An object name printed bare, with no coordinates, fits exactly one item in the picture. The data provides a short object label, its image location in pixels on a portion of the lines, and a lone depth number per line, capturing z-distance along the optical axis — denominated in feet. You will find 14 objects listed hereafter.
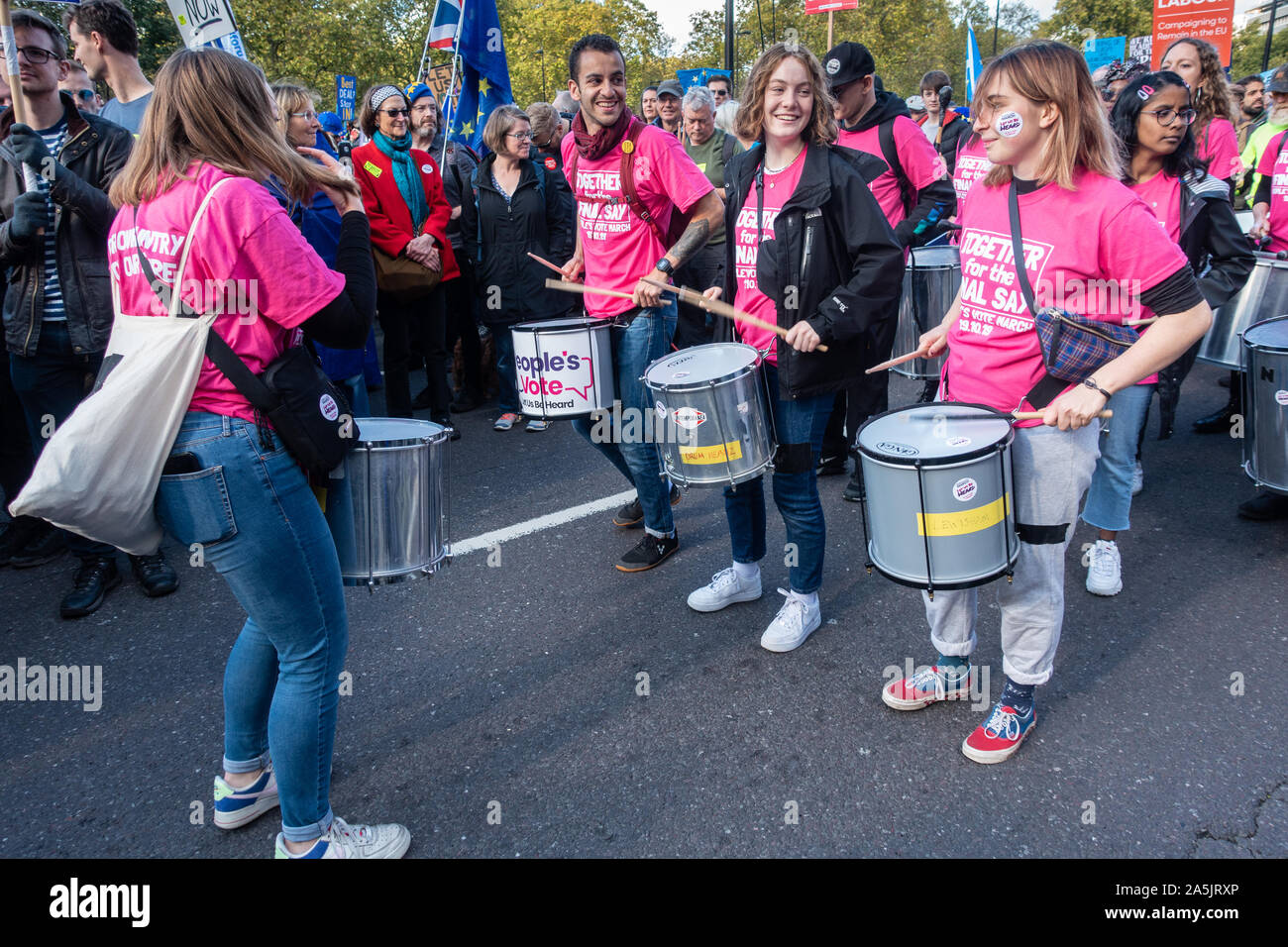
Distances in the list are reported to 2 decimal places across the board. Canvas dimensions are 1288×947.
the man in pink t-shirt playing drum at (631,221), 12.70
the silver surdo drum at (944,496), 7.91
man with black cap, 15.96
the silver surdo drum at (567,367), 13.01
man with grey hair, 23.49
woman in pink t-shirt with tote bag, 6.61
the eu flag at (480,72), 24.94
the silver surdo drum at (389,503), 8.21
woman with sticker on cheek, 7.62
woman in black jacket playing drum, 10.01
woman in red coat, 19.94
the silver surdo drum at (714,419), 10.17
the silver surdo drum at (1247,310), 14.70
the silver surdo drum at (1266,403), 11.98
